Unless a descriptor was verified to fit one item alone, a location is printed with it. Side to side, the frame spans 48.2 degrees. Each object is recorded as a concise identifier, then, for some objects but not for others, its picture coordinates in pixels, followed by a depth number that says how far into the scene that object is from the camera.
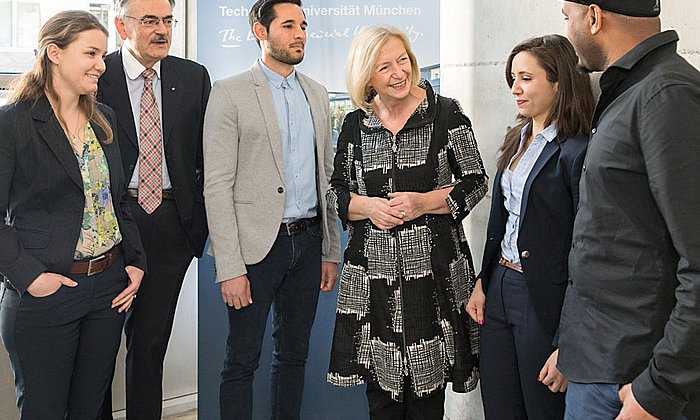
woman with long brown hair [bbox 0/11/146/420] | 2.36
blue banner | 3.43
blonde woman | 2.60
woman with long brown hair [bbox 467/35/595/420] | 2.17
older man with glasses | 2.90
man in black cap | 1.38
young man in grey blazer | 2.88
